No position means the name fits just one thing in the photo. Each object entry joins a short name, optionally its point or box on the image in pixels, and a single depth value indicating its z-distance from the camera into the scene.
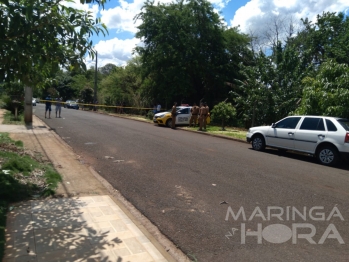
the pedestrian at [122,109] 39.39
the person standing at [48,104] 25.92
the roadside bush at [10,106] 22.00
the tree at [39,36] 4.54
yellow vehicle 23.22
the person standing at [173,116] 22.17
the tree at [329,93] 12.60
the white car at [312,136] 10.23
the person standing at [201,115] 20.55
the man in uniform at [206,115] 20.65
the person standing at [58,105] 26.72
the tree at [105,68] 106.50
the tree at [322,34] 31.30
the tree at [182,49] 30.26
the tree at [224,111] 21.09
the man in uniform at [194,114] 22.39
